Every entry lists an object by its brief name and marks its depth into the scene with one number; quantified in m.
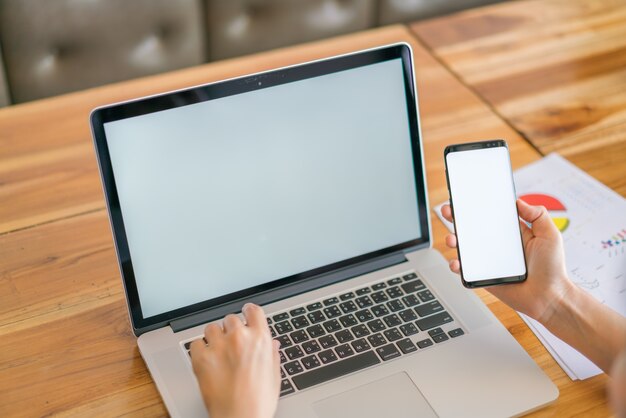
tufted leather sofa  1.70
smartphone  0.97
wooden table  0.92
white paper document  0.98
